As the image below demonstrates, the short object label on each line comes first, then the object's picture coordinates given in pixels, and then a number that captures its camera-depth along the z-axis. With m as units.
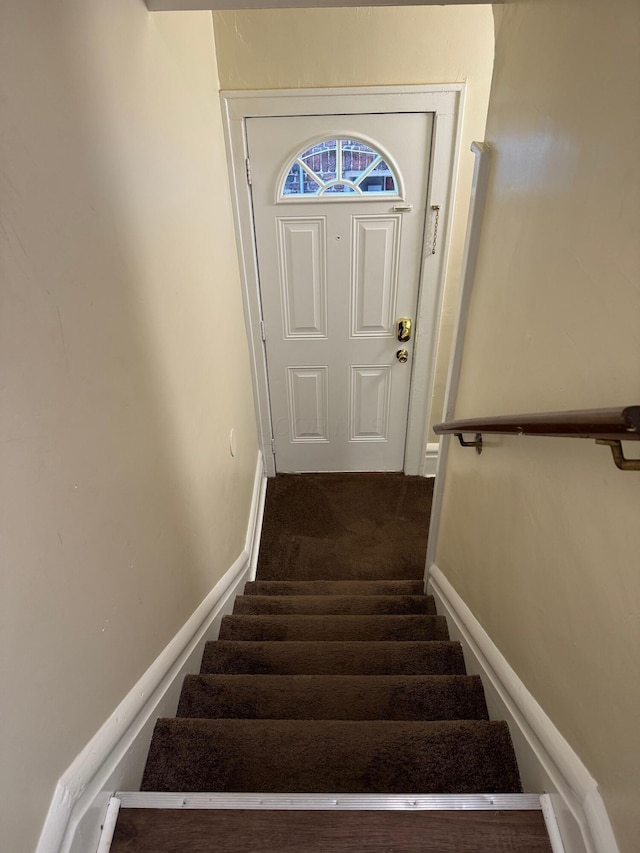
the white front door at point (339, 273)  2.44
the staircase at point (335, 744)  0.91
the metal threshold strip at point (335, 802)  0.93
